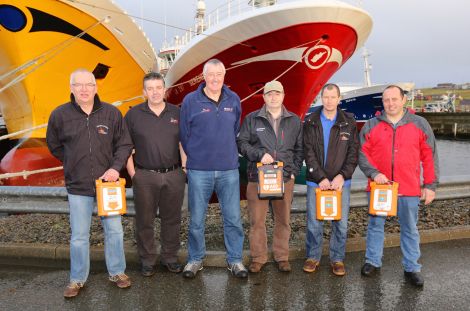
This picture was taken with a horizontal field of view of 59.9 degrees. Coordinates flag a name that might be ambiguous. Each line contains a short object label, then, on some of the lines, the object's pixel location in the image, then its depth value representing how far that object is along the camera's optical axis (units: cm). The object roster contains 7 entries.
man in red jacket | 397
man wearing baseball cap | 414
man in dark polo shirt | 402
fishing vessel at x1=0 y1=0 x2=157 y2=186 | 982
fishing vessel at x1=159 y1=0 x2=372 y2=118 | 1033
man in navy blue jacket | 402
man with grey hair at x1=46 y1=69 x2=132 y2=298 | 371
